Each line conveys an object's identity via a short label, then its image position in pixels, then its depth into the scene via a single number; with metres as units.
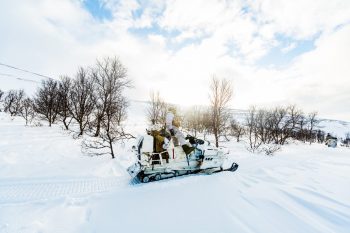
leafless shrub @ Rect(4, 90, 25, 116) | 59.07
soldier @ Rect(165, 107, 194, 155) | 7.09
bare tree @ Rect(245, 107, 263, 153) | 46.60
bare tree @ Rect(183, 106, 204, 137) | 38.47
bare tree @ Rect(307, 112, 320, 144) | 58.26
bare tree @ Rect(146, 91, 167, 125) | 31.31
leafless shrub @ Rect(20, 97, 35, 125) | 43.47
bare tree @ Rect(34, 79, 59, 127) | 33.66
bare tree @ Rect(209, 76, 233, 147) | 19.06
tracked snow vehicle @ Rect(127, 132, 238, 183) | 6.58
